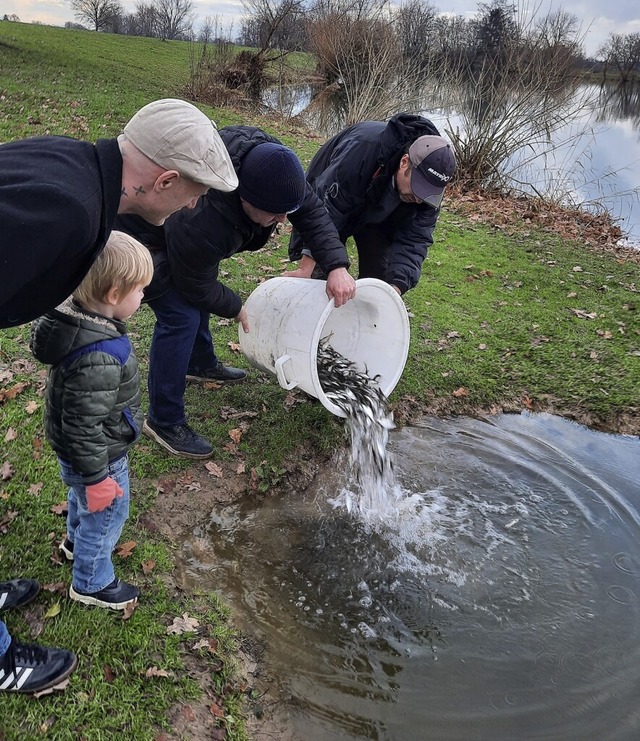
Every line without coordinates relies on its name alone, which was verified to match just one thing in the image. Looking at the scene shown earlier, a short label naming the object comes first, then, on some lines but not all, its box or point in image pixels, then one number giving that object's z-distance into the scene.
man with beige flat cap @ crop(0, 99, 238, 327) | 1.65
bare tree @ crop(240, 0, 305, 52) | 20.83
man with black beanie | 3.05
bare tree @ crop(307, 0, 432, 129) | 13.96
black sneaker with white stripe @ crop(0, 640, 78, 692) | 2.39
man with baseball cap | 3.77
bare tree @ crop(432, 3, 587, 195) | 11.29
